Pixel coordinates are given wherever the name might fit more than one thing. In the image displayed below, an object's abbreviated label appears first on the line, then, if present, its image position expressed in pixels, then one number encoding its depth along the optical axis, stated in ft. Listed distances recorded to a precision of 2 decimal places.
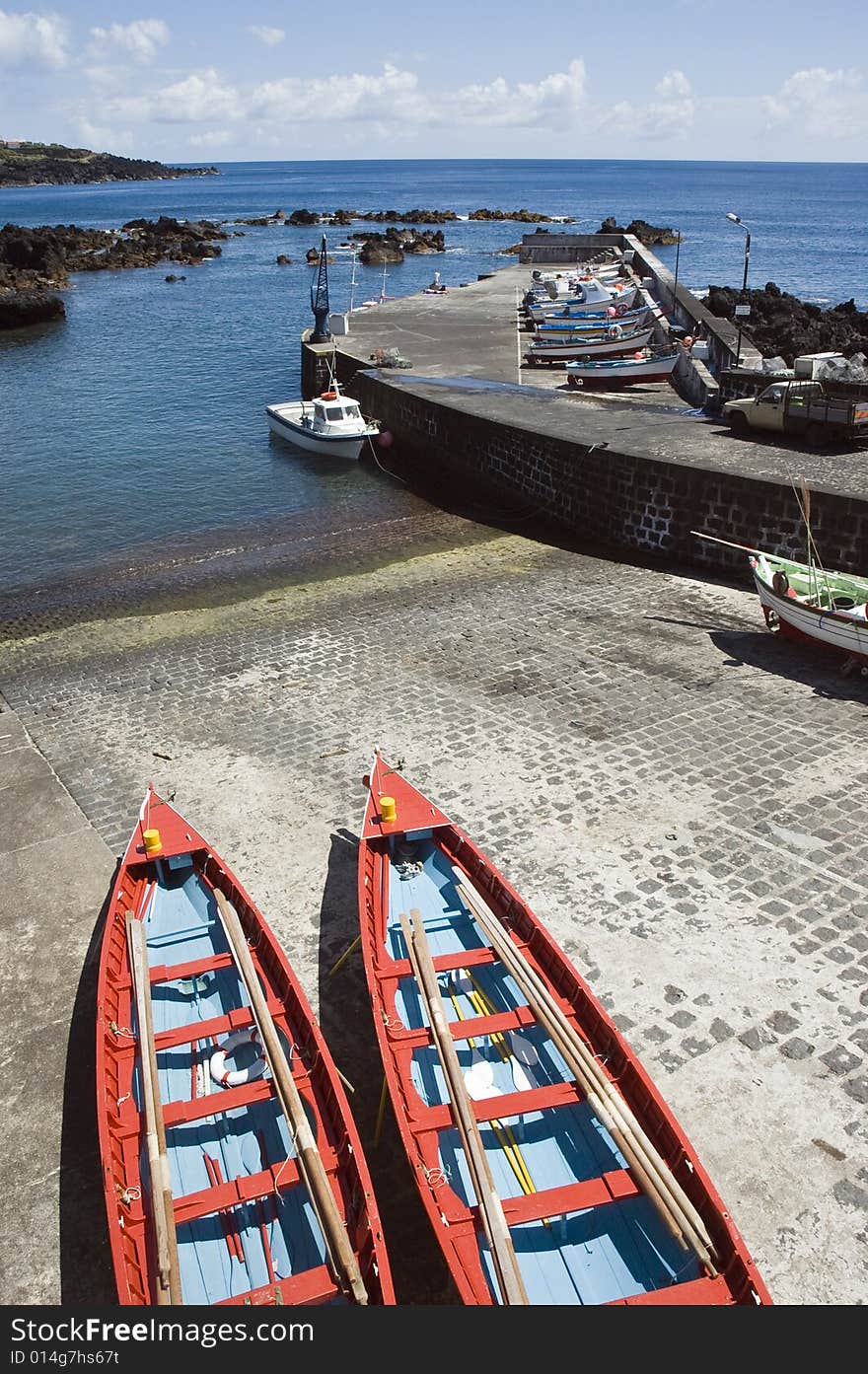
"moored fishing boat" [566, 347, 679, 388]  110.52
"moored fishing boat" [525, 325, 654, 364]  123.85
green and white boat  50.16
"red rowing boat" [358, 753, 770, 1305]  20.38
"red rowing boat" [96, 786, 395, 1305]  20.40
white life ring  25.54
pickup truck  69.77
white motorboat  101.96
